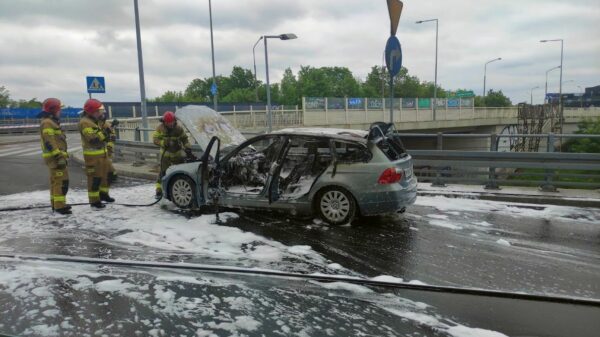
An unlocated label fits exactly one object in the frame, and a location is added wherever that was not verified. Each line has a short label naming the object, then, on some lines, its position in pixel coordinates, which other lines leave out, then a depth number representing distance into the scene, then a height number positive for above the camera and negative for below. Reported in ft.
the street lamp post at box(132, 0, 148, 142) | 42.70 +5.41
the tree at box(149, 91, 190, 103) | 292.94 +16.58
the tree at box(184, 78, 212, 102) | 337.52 +24.81
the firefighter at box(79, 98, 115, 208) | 22.40 -1.29
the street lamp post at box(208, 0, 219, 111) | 77.92 +14.16
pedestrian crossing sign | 42.57 +3.64
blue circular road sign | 24.88 +3.38
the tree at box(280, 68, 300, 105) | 261.48 +17.22
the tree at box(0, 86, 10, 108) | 189.37 +11.61
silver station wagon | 19.33 -2.60
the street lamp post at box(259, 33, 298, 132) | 62.69 +11.93
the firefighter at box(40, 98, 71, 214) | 20.93 -1.28
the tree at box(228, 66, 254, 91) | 349.00 +32.00
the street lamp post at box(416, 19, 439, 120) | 113.70 +13.59
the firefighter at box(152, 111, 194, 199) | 25.96 -1.29
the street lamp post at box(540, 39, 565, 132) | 102.28 +0.40
